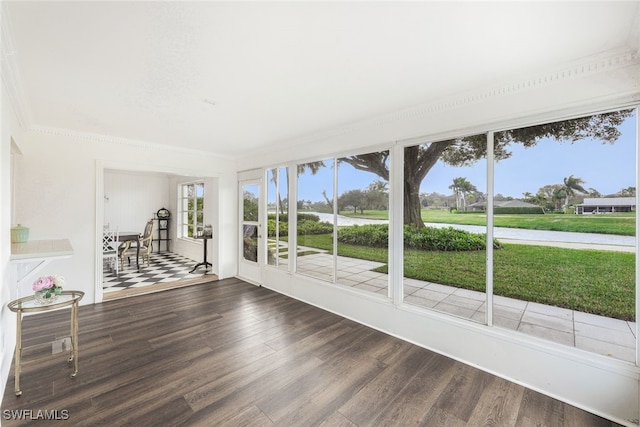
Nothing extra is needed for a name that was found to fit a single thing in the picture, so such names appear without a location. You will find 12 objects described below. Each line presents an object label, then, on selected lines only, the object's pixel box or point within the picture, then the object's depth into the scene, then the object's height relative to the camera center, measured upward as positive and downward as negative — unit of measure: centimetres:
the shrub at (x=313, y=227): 402 -22
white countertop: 230 -34
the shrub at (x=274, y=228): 457 -26
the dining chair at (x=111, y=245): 541 -67
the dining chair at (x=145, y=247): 617 -82
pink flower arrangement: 226 -61
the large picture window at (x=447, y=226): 269 -14
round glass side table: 204 -78
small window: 714 +12
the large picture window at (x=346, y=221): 343 -11
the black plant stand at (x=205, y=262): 592 -108
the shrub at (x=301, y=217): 421 -7
